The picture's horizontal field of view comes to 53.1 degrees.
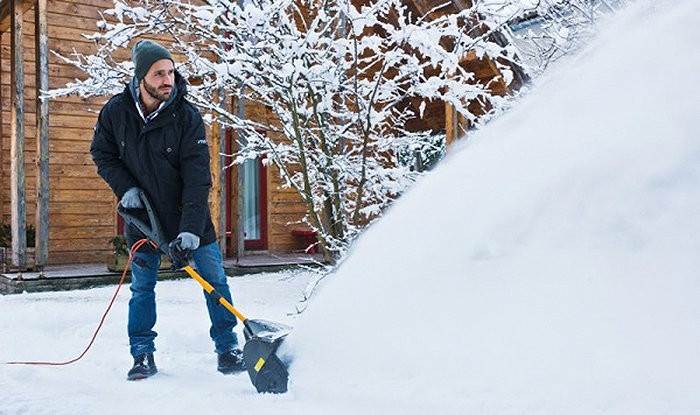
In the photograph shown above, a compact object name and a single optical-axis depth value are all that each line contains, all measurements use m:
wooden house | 8.91
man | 3.57
